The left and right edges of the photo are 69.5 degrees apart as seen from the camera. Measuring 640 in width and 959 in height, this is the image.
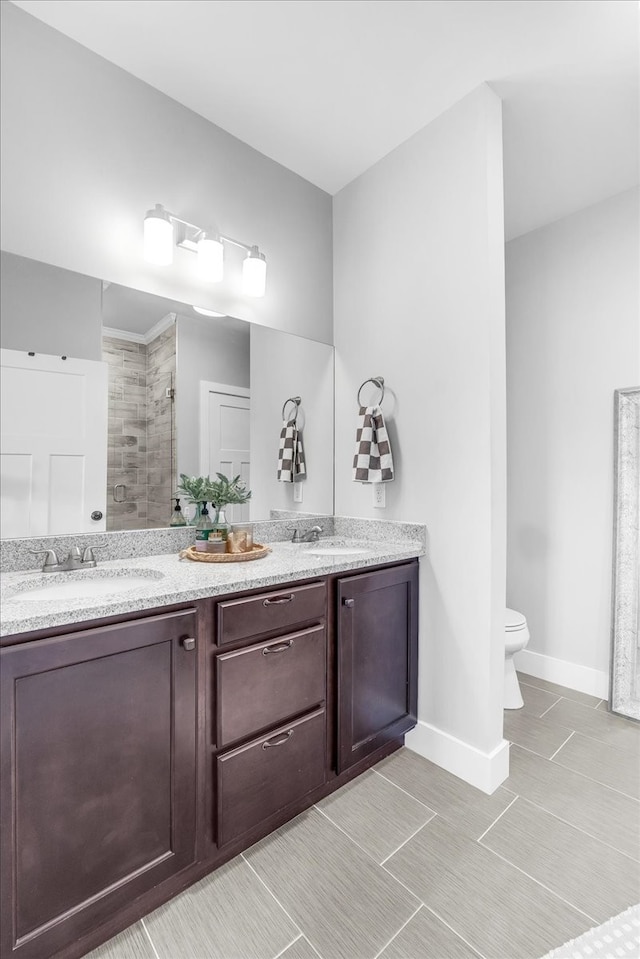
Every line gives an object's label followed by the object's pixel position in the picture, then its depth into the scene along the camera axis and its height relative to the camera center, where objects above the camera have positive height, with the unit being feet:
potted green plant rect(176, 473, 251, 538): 6.48 -0.16
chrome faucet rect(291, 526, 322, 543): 7.55 -0.90
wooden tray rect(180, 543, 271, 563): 5.71 -0.95
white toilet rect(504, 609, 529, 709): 7.40 -2.63
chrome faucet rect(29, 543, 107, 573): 5.04 -0.90
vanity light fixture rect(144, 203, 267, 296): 5.94 +3.24
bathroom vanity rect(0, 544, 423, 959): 3.47 -2.33
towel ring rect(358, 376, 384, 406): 7.51 +1.64
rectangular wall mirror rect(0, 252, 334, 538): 5.24 +1.05
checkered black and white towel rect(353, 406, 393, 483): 7.14 +0.46
